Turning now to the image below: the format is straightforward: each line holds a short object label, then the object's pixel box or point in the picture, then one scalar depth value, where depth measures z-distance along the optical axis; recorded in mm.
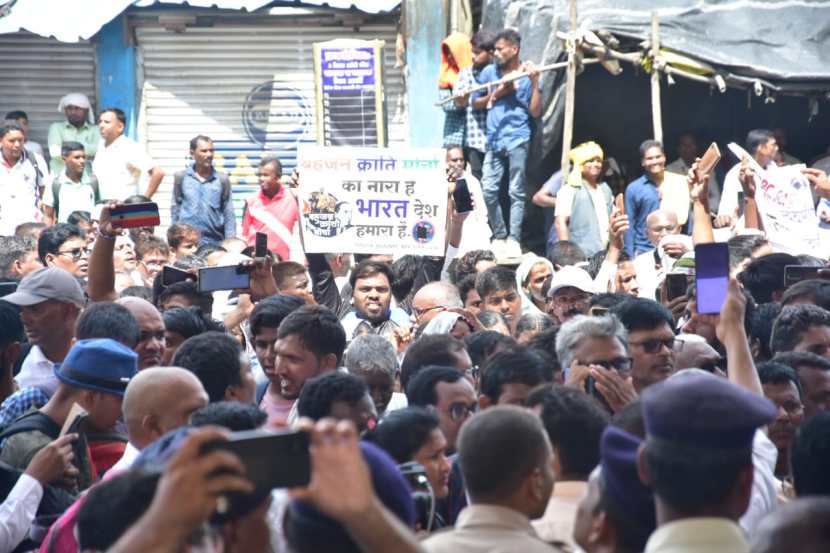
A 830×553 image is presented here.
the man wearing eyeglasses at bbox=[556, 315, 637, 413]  6504
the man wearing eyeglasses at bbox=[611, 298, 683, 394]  7422
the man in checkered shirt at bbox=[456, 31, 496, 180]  15008
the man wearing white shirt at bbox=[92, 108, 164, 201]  15539
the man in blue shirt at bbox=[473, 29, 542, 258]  14703
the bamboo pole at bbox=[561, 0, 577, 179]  14398
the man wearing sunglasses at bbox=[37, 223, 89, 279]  10492
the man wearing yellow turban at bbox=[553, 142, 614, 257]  14125
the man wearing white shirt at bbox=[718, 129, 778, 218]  13664
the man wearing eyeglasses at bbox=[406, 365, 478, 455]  6227
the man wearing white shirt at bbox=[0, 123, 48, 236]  14703
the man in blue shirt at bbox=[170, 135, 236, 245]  14773
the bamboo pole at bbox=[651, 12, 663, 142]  14203
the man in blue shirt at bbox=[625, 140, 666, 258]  14102
